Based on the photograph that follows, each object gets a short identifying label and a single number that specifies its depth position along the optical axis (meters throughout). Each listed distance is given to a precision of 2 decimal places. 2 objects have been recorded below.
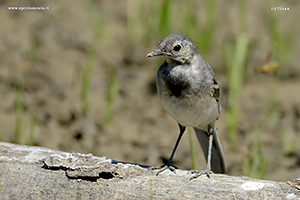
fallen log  5.81
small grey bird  6.77
